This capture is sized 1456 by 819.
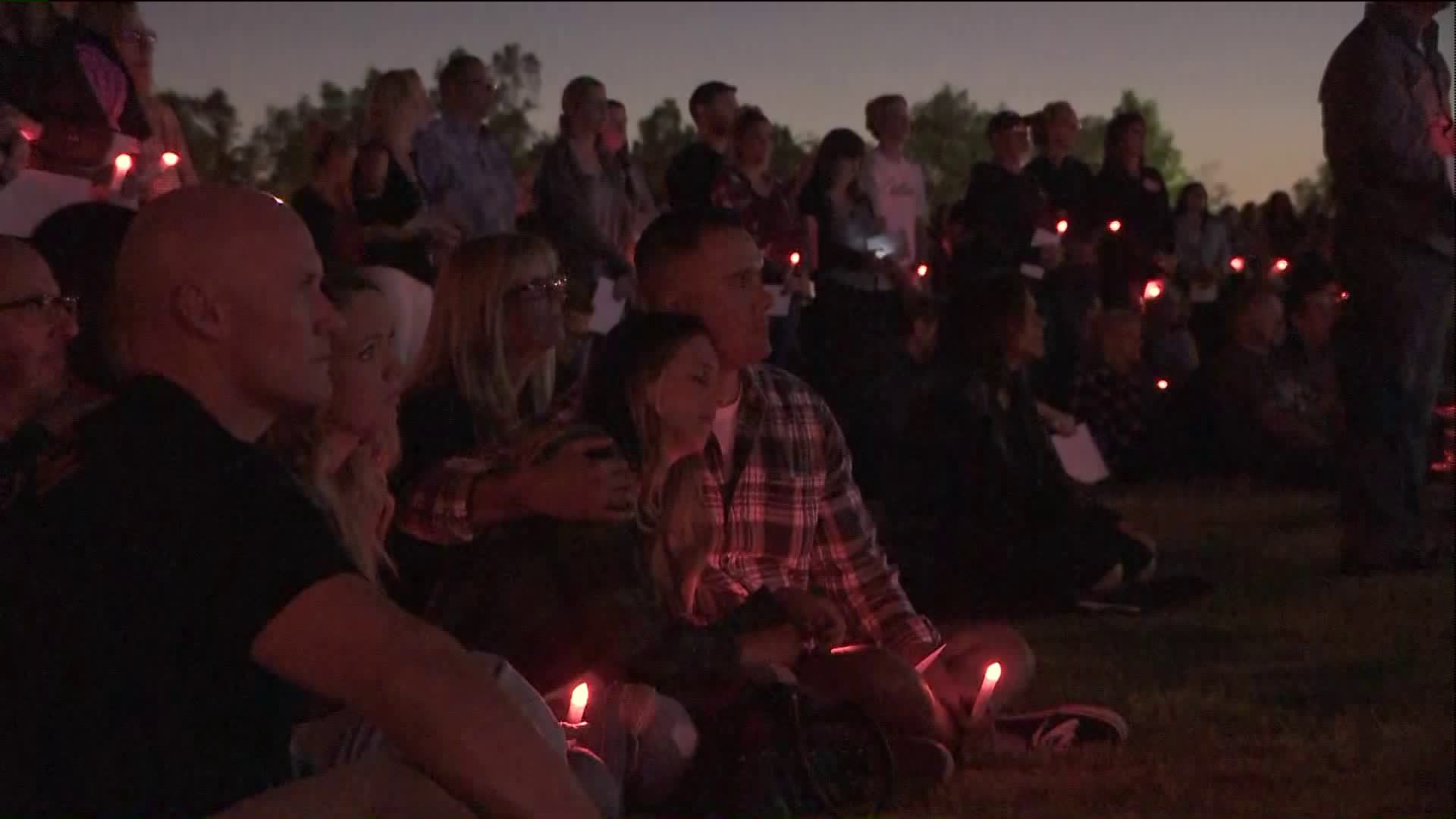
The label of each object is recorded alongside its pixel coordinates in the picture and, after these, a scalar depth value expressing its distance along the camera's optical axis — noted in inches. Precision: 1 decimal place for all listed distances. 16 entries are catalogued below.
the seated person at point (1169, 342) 460.8
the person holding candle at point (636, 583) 150.0
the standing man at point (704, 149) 353.4
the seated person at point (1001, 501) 277.3
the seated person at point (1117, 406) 421.4
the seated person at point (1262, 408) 410.9
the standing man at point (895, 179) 400.5
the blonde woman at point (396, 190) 283.6
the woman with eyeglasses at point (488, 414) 148.3
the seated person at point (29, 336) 135.1
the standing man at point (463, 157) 316.5
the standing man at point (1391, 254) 284.7
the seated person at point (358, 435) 135.3
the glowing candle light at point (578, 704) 151.7
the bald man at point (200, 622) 78.5
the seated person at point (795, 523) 177.8
